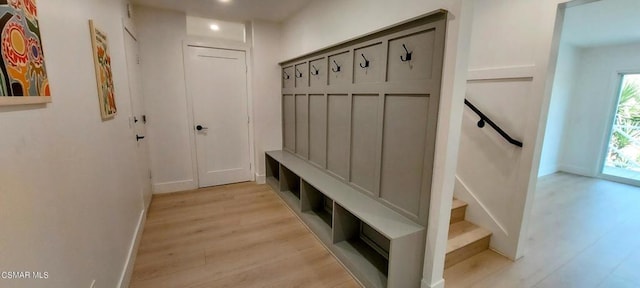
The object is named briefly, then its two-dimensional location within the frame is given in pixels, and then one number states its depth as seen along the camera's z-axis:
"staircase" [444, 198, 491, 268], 2.18
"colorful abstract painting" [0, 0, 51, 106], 0.75
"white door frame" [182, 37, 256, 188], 3.59
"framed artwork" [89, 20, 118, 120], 1.60
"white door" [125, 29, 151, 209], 2.74
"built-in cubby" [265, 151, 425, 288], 1.76
